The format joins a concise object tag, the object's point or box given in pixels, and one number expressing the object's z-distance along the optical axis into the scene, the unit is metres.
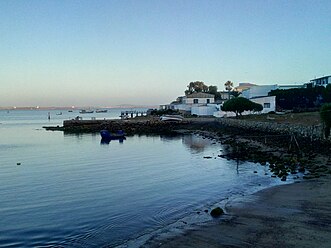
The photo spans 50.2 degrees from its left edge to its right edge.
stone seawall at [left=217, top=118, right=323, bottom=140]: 35.66
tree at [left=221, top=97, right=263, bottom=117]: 67.50
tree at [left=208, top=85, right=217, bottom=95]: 131.00
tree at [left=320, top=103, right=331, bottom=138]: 32.44
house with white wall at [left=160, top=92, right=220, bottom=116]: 94.91
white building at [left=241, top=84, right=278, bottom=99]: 93.19
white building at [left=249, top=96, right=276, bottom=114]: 74.31
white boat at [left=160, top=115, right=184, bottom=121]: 86.73
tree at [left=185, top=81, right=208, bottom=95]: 140.75
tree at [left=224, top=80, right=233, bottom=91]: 140.62
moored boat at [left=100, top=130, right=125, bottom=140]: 60.53
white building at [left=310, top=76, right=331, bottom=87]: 80.00
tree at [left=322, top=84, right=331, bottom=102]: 65.88
